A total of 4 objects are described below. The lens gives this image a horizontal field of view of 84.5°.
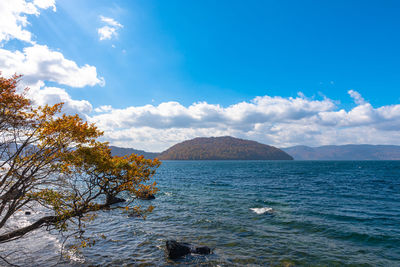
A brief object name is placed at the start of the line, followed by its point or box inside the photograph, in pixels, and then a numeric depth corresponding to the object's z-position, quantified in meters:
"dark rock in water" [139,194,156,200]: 41.34
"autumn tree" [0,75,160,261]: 10.46
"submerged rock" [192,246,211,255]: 17.22
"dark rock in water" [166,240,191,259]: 16.52
